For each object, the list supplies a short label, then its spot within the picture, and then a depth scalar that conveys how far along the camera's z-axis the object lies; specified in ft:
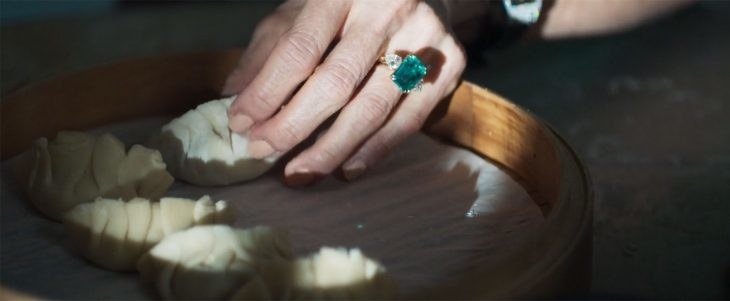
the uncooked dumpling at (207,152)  2.28
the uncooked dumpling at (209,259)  1.91
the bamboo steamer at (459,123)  1.95
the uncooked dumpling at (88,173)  2.17
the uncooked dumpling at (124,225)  2.03
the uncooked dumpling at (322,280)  1.88
